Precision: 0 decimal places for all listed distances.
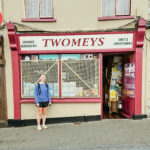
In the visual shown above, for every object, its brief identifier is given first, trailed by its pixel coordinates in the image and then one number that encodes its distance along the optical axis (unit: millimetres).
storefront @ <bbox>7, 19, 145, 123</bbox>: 5008
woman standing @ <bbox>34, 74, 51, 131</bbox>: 4541
